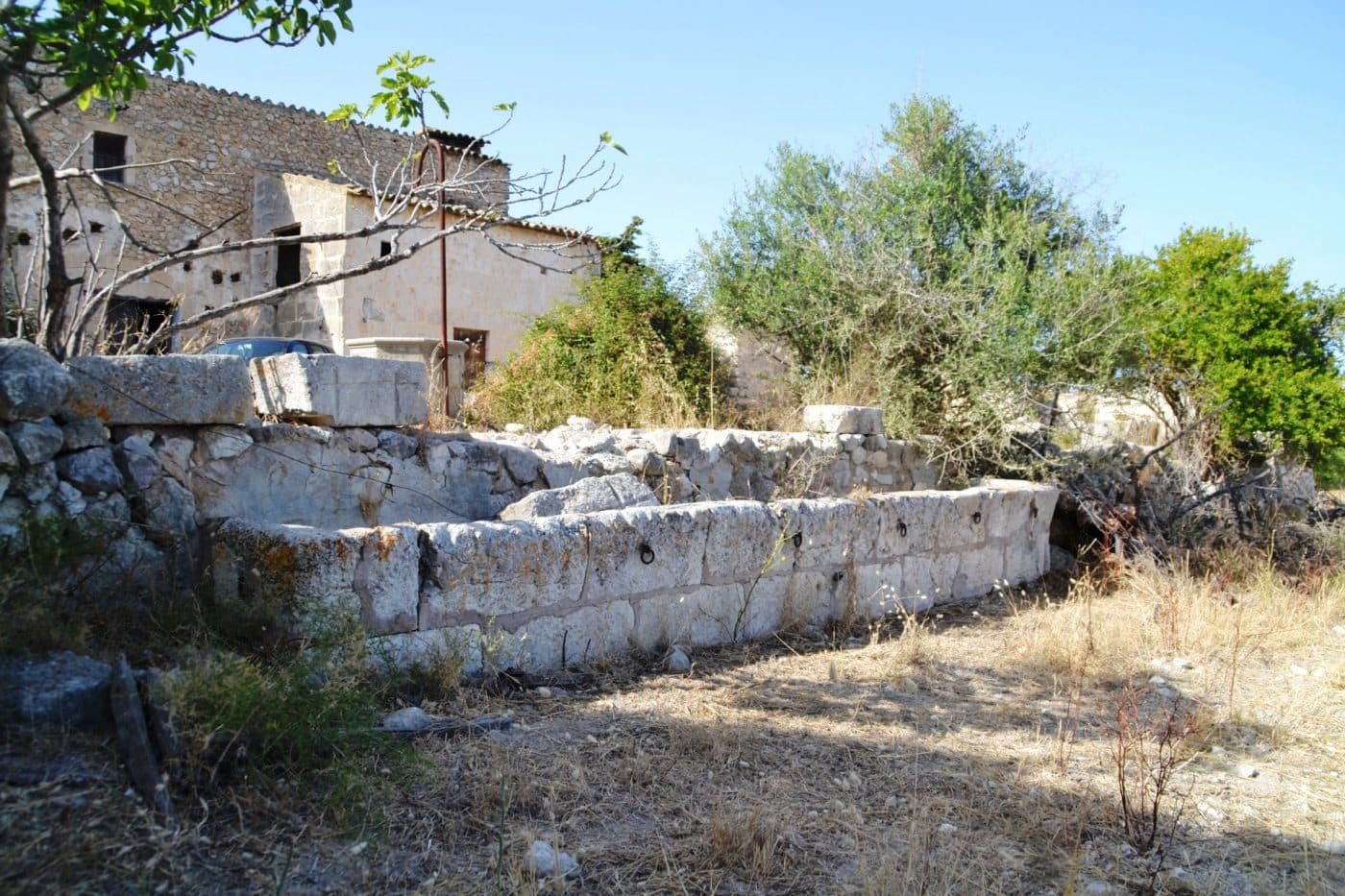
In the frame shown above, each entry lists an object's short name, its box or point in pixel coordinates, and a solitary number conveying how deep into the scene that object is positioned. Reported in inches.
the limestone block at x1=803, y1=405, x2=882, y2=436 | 328.5
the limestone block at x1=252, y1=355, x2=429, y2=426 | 204.4
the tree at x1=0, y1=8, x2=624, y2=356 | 149.3
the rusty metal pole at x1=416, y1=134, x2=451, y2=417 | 255.4
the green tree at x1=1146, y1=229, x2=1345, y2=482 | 438.6
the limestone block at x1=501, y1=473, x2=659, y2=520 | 217.5
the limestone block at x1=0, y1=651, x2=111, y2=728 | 109.9
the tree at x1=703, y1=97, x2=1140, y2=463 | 354.3
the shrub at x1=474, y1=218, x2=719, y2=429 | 345.4
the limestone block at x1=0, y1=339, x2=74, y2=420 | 146.0
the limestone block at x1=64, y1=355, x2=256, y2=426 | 165.9
